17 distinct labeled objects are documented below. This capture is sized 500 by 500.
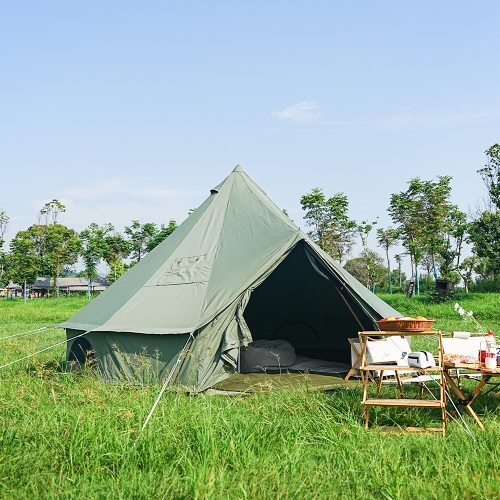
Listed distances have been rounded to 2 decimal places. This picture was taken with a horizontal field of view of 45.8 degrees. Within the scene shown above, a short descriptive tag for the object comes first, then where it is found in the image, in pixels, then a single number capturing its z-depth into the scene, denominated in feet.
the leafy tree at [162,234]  100.37
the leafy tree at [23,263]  114.83
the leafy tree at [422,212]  84.94
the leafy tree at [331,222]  90.43
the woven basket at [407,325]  14.12
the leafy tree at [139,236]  117.70
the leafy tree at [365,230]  92.32
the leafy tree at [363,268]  103.25
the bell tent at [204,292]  18.06
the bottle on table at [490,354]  13.16
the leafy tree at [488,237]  58.65
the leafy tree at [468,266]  76.84
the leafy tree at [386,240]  95.86
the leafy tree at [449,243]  64.08
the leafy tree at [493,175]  62.77
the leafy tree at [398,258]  102.21
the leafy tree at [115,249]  117.70
